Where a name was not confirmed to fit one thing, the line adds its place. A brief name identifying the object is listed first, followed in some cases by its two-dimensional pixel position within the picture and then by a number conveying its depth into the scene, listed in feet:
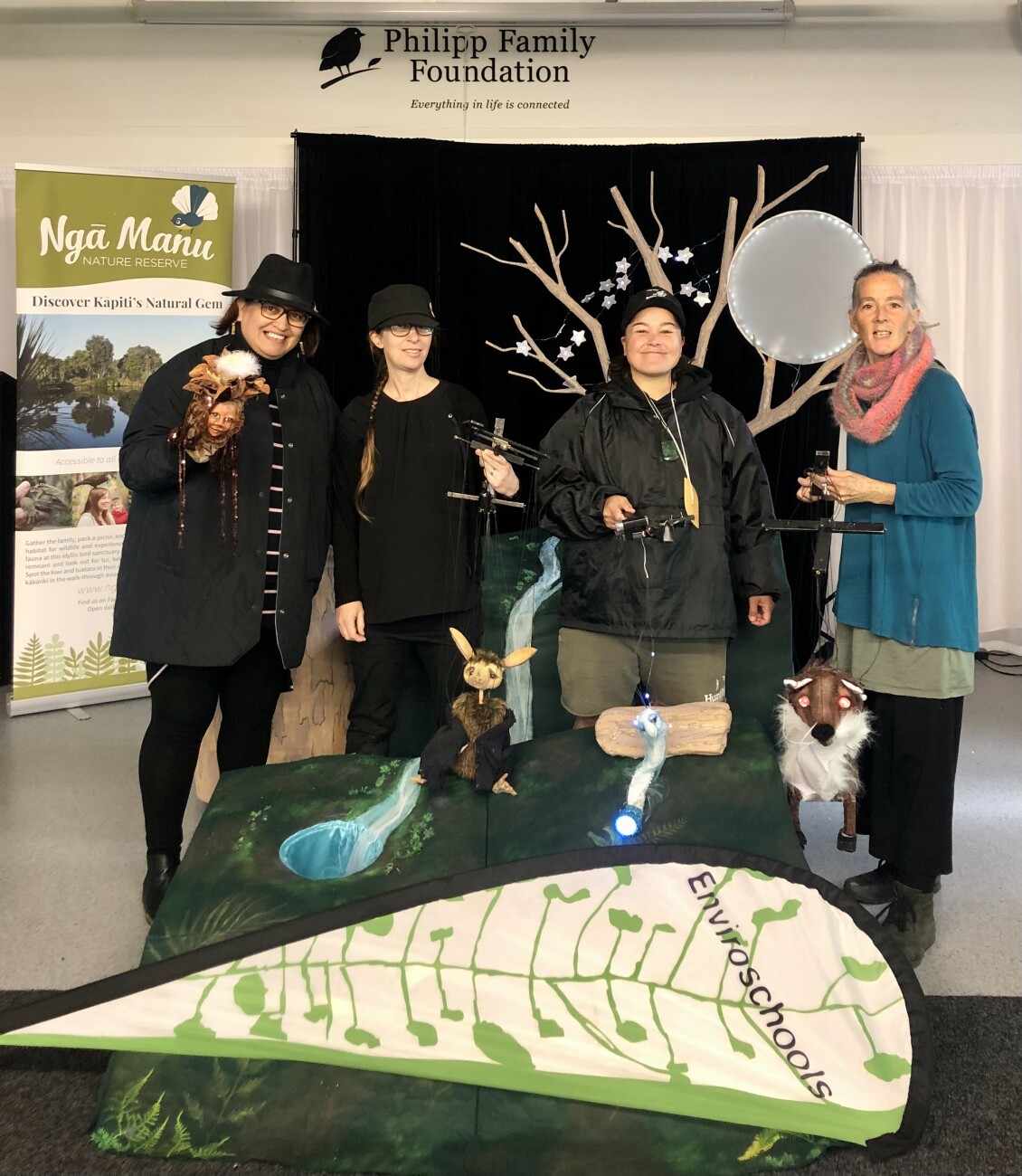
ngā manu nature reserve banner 12.75
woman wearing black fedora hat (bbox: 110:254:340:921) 6.67
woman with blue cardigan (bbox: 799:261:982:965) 6.59
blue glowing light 6.17
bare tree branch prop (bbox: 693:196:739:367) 13.24
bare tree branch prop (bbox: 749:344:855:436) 13.23
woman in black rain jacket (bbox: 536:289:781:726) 6.85
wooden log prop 6.54
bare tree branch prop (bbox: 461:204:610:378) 13.58
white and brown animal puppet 6.68
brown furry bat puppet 6.47
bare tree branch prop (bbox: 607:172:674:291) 13.25
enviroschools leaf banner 4.96
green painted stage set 4.90
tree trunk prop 8.67
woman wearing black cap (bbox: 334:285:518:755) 7.23
